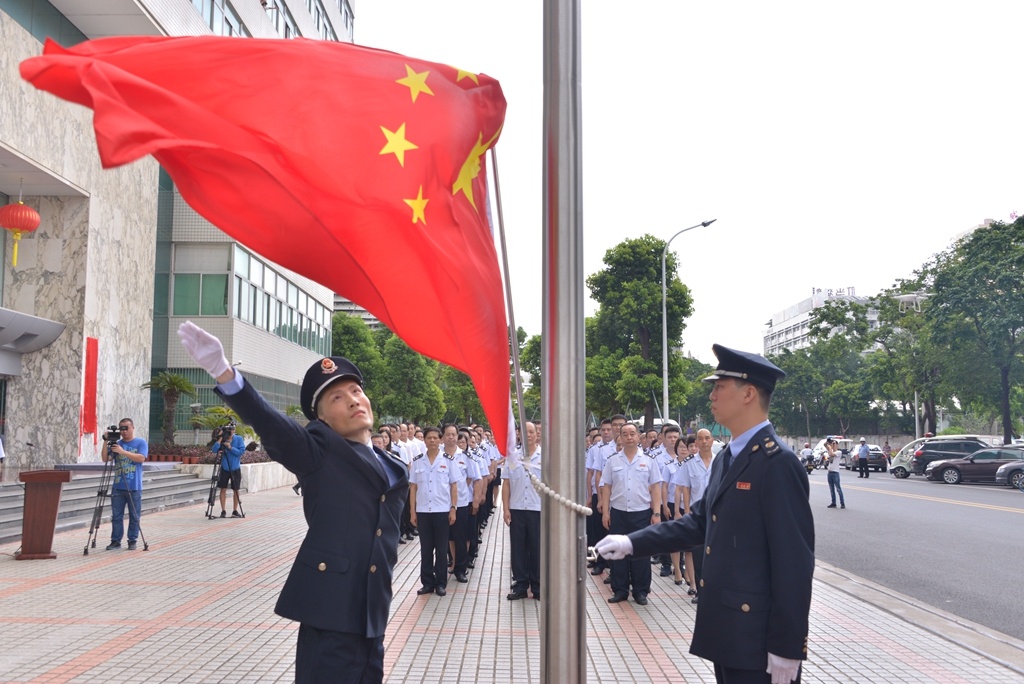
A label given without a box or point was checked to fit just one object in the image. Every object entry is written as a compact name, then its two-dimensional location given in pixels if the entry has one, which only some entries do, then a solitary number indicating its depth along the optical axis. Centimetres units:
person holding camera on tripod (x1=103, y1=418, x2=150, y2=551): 1274
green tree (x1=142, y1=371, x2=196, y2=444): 2491
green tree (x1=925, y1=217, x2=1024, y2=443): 3653
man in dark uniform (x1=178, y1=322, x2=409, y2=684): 343
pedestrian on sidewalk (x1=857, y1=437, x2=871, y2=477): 3747
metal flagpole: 265
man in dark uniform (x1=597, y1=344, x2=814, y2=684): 333
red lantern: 1881
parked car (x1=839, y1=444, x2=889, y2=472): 4588
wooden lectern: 1184
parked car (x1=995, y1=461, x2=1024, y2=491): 2956
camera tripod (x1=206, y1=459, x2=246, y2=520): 1791
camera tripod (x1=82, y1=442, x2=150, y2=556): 1280
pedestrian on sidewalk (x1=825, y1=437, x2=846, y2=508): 1956
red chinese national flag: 315
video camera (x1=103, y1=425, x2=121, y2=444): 1265
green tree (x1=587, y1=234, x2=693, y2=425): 4175
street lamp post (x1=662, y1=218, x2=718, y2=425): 2976
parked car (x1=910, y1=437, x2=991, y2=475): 3469
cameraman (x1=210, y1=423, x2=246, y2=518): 1783
